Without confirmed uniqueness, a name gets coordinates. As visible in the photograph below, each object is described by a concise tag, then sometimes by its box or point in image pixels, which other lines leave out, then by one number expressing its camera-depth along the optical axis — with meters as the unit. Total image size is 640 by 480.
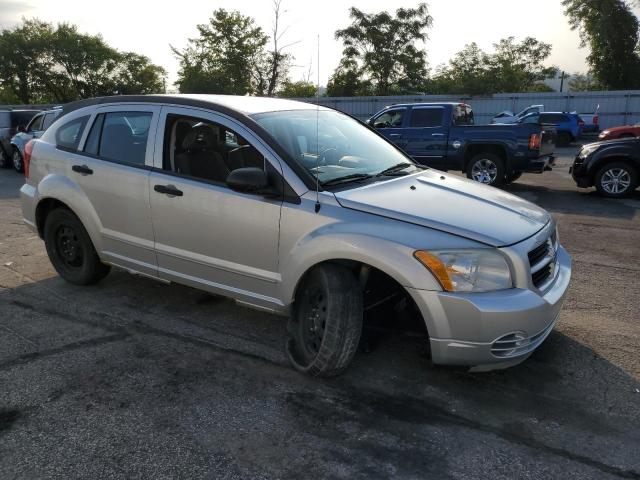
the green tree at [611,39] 37.94
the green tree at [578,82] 54.86
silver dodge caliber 2.99
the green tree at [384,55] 39.53
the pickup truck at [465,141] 10.88
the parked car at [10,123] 15.80
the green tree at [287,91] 33.61
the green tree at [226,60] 39.81
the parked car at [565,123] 23.53
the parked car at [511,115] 24.23
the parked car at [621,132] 17.77
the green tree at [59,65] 45.97
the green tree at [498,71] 40.19
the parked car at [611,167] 9.91
